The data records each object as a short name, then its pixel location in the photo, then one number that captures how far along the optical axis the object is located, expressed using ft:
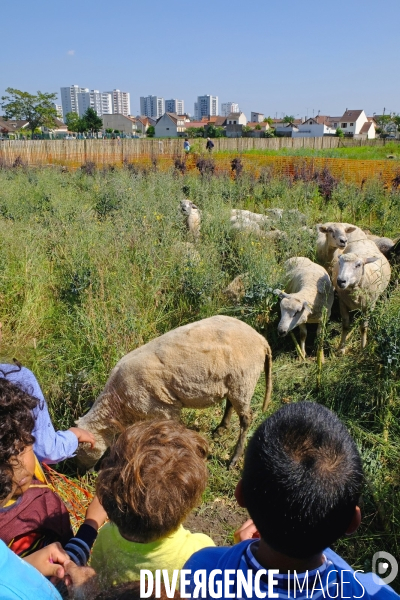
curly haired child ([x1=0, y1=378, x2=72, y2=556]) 5.58
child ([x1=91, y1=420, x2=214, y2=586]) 5.12
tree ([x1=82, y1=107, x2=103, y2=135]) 233.96
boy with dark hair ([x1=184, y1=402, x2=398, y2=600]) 4.04
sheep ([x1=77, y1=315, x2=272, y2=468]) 12.15
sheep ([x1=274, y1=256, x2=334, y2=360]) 17.78
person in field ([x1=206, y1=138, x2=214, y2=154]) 82.37
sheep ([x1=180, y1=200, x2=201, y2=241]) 29.01
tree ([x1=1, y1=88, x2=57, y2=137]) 202.59
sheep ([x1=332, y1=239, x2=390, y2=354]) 18.17
